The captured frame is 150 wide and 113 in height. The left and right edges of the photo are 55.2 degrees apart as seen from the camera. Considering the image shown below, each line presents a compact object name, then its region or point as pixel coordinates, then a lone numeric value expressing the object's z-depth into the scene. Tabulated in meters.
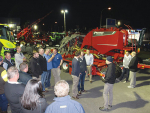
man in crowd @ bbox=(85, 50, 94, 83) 7.20
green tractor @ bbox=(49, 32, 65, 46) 24.31
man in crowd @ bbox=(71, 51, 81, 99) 5.24
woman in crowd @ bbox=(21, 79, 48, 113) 2.23
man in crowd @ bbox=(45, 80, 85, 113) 2.00
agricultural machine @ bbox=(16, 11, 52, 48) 20.10
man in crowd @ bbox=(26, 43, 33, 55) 10.93
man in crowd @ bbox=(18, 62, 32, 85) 3.81
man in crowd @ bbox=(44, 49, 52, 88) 6.30
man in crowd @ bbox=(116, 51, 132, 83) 7.02
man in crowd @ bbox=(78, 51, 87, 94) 5.62
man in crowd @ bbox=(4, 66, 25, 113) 2.66
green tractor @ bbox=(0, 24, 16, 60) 8.34
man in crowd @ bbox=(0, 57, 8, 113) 3.75
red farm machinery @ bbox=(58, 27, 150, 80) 7.79
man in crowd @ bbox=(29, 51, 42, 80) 5.38
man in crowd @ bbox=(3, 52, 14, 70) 5.41
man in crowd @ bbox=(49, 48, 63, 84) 6.33
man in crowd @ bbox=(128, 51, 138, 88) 6.32
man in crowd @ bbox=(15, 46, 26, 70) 6.39
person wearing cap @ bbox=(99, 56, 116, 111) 4.37
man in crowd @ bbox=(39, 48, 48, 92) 5.71
